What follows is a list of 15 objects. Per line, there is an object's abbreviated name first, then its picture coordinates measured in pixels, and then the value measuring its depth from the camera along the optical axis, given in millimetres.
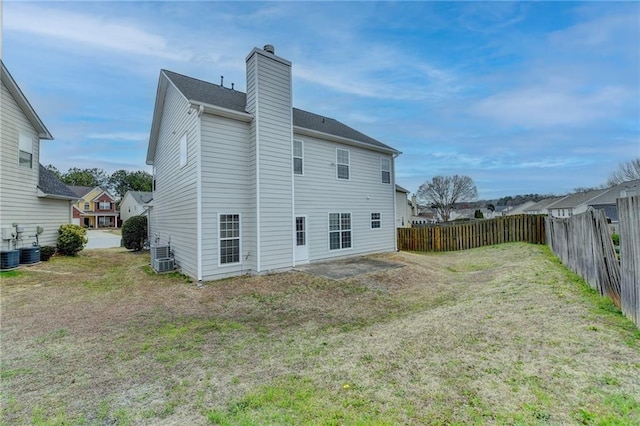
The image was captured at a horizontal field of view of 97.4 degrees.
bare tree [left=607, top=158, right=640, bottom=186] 41025
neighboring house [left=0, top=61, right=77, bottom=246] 10430
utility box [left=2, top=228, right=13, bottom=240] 10180
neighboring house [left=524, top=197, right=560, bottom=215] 53438
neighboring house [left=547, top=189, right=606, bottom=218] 36600
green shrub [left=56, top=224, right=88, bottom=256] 13094
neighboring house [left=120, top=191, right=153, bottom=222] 38781
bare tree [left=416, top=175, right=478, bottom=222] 47125
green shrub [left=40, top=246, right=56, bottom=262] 11609
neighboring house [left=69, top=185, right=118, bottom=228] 44078
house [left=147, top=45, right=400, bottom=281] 8664
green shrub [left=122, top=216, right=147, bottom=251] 17000
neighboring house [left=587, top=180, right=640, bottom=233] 29172
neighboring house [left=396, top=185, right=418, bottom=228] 23875
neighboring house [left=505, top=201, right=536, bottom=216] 65838
